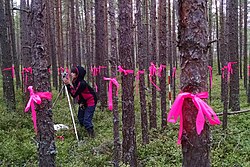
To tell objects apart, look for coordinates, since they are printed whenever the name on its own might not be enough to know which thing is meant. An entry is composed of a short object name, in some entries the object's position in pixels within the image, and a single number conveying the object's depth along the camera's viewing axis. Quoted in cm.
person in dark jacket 849
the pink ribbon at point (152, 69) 962
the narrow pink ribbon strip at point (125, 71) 523
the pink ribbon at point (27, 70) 1089
